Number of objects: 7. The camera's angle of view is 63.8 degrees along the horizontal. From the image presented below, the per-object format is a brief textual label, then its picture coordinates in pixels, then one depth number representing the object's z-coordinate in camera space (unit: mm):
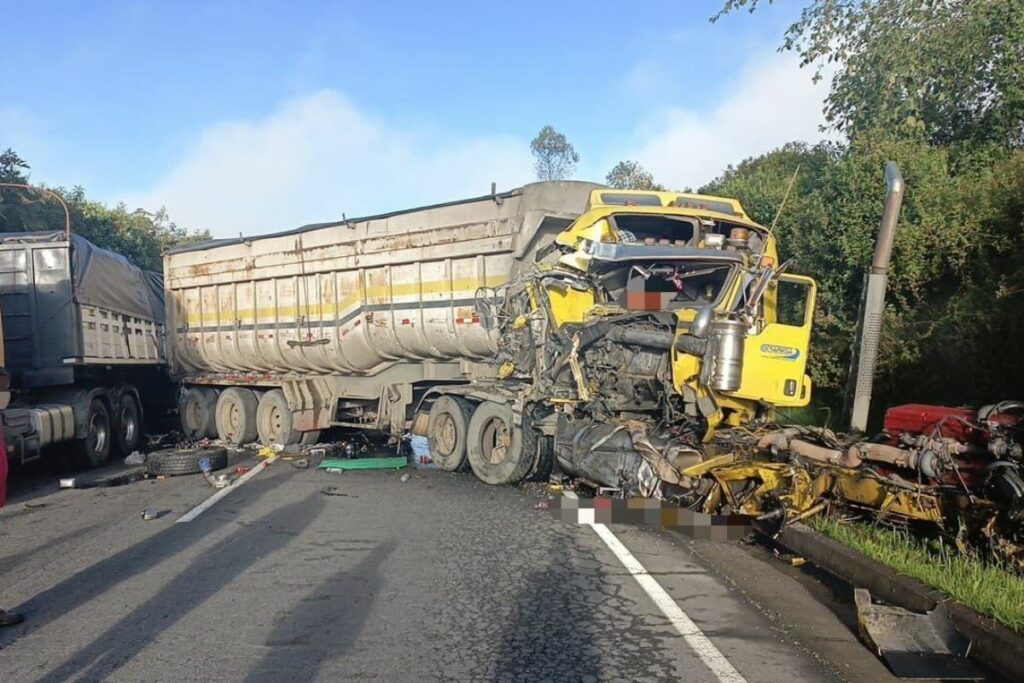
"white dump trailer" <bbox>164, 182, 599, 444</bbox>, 10961
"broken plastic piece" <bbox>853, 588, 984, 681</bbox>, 4137
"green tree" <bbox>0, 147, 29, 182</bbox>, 24139
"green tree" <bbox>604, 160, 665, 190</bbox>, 41466
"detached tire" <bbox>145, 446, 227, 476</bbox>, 11102
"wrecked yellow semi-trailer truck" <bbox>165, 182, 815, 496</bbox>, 7887
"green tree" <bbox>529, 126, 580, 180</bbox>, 50344
